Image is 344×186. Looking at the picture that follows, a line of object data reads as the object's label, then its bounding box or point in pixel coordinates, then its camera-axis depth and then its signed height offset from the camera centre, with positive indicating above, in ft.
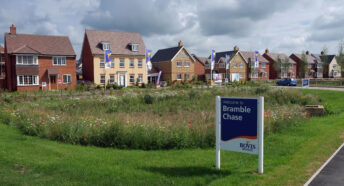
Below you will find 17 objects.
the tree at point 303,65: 256.52 +15.98
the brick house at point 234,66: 226.79 +13.29
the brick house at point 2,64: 164.13 +11.32
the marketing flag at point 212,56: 152.87 +14.20
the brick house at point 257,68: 237.86 +13.05
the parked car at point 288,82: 169.60 +0.16
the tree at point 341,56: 174.91 +16.21
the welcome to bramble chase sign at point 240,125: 20.33 -3.18
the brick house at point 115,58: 155.63 +14.53
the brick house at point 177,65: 190.08 +12.39
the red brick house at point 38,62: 127.24 +10.04
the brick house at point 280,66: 252.40 +15.32
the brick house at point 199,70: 219.61 +9.82
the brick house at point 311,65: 282.60 +18.06
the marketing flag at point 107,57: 131.21 +12.07
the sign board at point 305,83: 102.53 -0.28
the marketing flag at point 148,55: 149.38 +14.49
